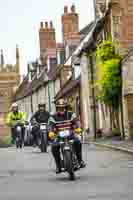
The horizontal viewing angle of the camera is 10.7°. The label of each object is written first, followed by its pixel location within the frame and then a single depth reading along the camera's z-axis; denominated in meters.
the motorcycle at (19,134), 29.55
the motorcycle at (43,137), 24.36
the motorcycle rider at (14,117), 28.33
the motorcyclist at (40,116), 22.47
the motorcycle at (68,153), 13.62
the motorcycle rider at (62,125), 14.23
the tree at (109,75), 37.25
